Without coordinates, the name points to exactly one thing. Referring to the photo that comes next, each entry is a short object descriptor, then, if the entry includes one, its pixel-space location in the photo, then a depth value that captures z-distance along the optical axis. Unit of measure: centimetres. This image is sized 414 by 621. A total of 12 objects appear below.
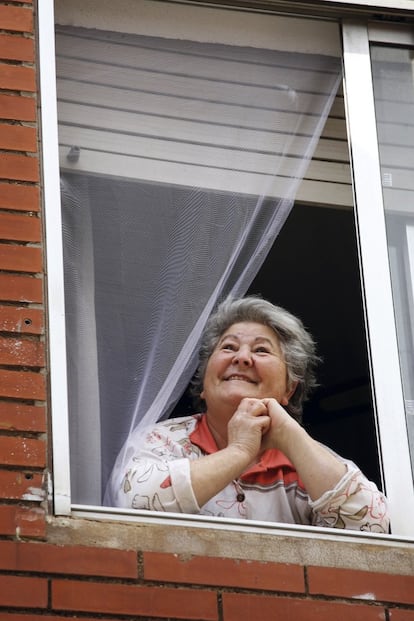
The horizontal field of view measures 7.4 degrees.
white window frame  1000
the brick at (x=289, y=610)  958
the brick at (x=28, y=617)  921
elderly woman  1021
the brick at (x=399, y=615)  982
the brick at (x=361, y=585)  981
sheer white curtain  1057
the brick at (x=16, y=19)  1135
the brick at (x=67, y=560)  945
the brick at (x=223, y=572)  962
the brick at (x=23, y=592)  928
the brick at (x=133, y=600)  938
